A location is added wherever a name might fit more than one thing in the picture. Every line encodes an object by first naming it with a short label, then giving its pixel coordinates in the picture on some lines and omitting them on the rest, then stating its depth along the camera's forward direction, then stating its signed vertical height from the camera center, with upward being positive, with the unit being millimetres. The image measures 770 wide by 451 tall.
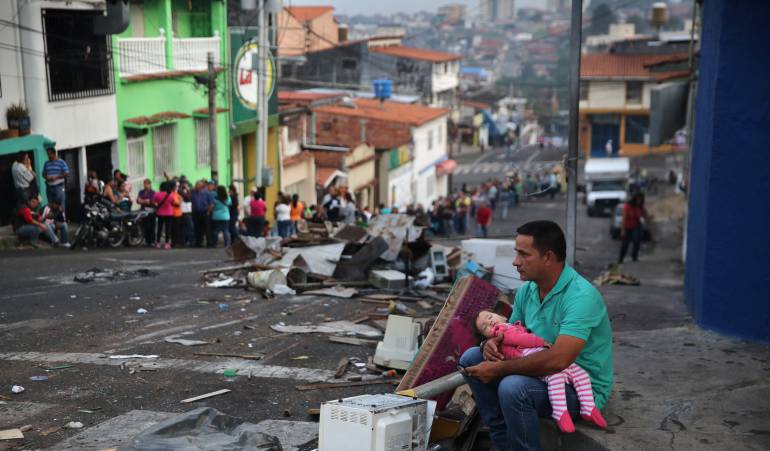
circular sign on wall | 34500 -251
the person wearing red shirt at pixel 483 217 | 29997 -4726
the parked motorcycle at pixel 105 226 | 18703 -3148
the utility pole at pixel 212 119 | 27578 -1478
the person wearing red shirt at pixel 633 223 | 21023 -3551
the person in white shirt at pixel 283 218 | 22156 -3499
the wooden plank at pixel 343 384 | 7734 -2593
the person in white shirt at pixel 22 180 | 18156 -2122
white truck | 48438 -6127
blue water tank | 55750 -1188
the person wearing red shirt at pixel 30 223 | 18141 -2983
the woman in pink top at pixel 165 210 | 19938 -3002
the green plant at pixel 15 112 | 21141 -956
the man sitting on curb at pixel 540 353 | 5227 -1588
